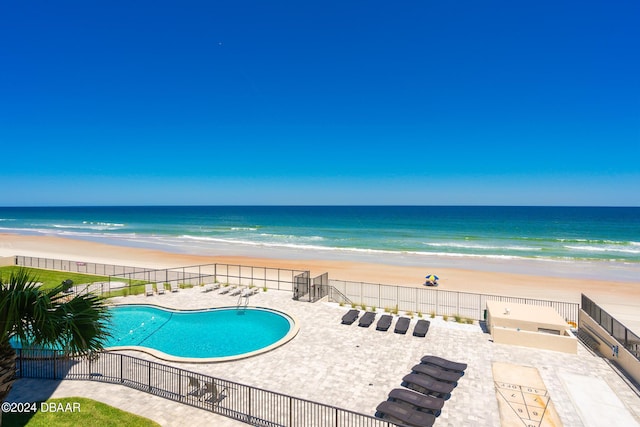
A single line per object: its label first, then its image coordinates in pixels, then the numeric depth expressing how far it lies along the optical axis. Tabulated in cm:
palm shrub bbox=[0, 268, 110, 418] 639
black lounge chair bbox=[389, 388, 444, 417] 963
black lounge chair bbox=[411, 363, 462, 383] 1128
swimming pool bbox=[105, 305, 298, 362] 1495
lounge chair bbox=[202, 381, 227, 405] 995
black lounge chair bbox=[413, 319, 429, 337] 1567
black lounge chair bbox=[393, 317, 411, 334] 1599
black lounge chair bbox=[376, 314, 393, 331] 1639
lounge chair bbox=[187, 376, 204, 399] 1021
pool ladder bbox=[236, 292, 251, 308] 2016
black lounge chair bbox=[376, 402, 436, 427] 897
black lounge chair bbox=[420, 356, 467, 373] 1202
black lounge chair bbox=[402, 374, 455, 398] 1058
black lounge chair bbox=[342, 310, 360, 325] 1711
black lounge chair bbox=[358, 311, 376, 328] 1683
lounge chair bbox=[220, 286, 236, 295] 2266
